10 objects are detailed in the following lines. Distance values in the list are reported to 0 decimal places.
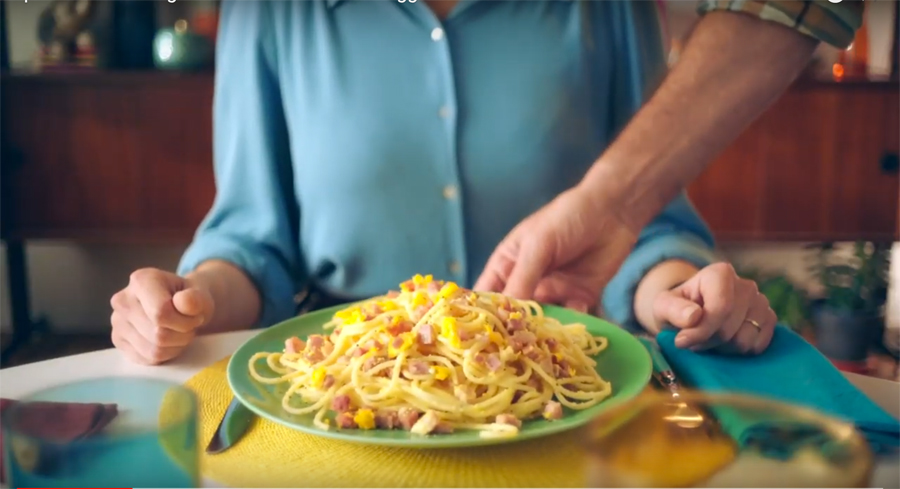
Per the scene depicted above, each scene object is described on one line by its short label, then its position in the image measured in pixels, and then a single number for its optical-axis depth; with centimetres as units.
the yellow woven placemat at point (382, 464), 45
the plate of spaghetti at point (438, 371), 50
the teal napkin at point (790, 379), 49
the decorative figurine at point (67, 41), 204
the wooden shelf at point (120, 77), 203
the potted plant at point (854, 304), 210
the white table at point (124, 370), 60
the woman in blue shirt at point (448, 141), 87
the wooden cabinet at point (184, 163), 205
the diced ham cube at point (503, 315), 62
